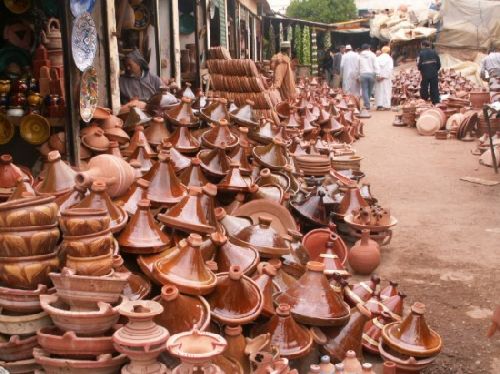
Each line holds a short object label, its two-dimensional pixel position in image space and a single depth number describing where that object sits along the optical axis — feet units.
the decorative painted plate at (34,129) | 15.08
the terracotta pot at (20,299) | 8.18
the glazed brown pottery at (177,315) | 8.41
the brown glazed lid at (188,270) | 8.89
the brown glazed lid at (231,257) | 10.30
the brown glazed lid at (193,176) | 13.44
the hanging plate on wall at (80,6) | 14.40
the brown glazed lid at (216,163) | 14.46
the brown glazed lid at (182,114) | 16.94
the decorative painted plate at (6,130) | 15.31
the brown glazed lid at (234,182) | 13.82
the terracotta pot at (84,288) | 7.91
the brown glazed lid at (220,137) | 15.97
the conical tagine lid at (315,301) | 9.80
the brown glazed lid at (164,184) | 11.78
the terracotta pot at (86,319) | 7.70
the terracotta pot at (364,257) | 14.46
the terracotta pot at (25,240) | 8.20
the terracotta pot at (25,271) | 8.29
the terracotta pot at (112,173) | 11.14
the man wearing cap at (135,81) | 20.98
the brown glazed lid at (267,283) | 9.75
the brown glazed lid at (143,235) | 9.86
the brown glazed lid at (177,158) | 14.20
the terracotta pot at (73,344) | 7.72
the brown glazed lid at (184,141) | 15.62
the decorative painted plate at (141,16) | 24.72
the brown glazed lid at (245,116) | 19.19
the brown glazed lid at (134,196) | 11.17
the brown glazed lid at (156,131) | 16.22
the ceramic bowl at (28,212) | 8.16
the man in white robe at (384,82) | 51.52
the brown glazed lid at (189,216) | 10.58
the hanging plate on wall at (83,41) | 14.47
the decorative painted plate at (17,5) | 17.17
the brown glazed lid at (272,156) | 16.99
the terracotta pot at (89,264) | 8.23
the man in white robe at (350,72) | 51.39
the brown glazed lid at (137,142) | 14.81
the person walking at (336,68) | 65.51
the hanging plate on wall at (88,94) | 14.74
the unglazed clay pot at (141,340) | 7.36
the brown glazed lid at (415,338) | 9.71
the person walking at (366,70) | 50.72
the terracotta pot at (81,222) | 8.29
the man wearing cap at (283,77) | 33.04
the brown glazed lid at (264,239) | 11.18
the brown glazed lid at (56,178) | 10.71
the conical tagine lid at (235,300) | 9.01
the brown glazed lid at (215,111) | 18.07
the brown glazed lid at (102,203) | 9.56
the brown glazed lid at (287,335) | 9.23
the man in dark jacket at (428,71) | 46.70
